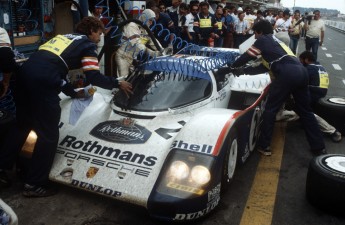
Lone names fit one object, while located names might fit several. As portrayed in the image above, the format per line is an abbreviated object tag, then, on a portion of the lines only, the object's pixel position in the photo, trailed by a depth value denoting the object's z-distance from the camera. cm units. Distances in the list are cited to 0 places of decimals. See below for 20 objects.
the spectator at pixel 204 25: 988
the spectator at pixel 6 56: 417
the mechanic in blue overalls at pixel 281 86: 458
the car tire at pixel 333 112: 538
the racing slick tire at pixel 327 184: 315
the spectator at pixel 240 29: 1296
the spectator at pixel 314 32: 1163
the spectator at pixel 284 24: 1382
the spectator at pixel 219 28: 1083
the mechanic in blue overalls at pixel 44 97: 342
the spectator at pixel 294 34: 1341
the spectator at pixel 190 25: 969
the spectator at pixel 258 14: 1517
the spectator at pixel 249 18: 1337
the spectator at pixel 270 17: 1914
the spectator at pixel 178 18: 962
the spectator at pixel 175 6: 985
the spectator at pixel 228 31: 1237
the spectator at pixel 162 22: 784
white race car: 305
